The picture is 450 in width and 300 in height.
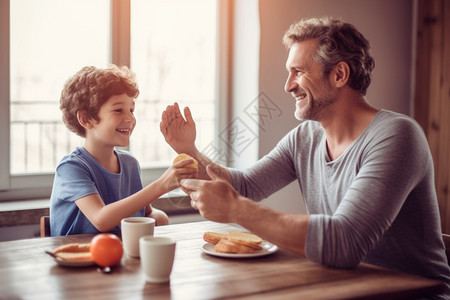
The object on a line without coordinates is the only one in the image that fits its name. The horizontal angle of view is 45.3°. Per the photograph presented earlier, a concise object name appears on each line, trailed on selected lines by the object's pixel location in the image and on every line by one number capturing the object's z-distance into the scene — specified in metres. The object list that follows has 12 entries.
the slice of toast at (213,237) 1.54
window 2.63
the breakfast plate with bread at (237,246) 1.42
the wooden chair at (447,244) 1.64
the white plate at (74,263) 1.28
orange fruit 1.28
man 1.36
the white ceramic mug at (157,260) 1.18
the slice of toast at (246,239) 1.44
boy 1.81
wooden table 1.13
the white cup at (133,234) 1.40
